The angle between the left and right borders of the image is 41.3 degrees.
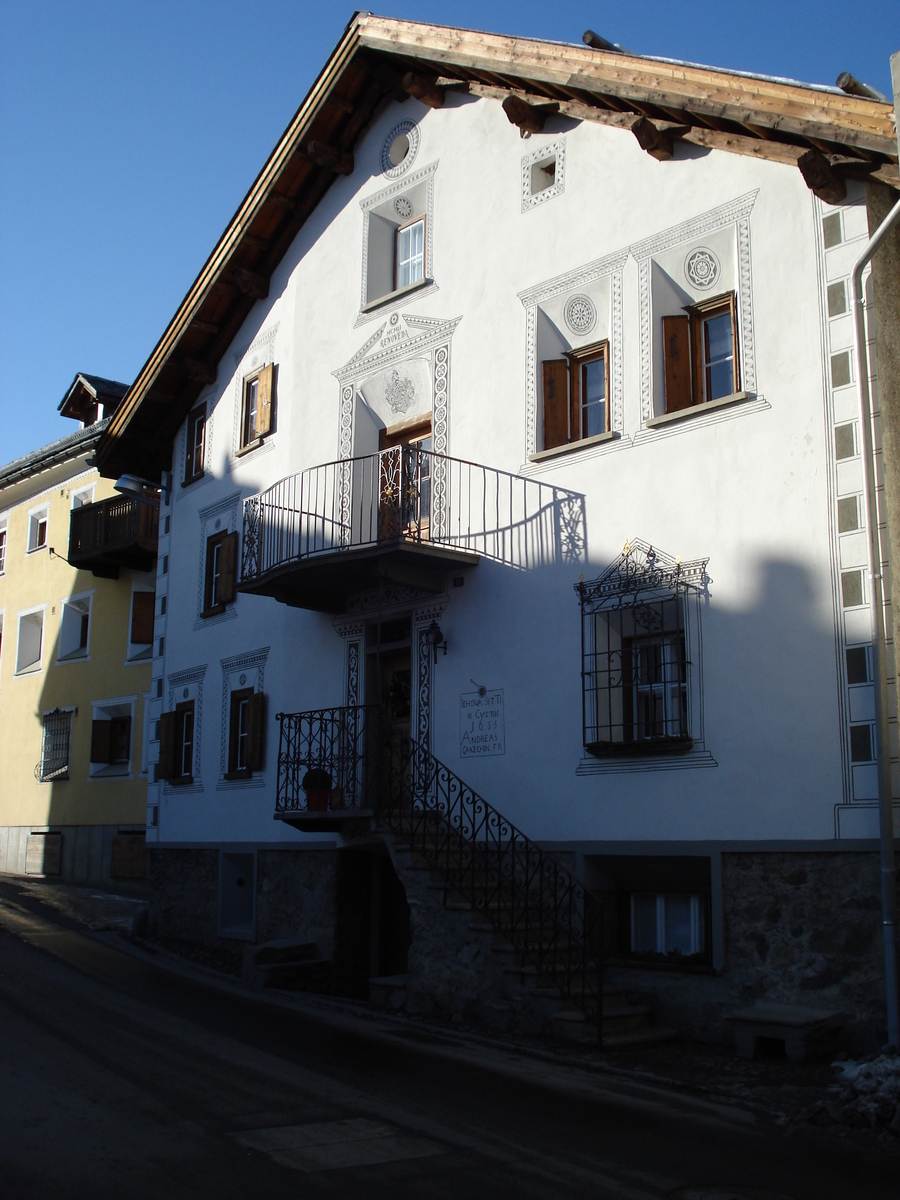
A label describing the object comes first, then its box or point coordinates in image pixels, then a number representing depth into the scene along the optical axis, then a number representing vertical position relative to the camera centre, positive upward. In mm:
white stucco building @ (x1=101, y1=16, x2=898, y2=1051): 11117 +3516
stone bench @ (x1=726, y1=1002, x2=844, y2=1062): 9930 -1763
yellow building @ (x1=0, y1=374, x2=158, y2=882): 26812 +3727
